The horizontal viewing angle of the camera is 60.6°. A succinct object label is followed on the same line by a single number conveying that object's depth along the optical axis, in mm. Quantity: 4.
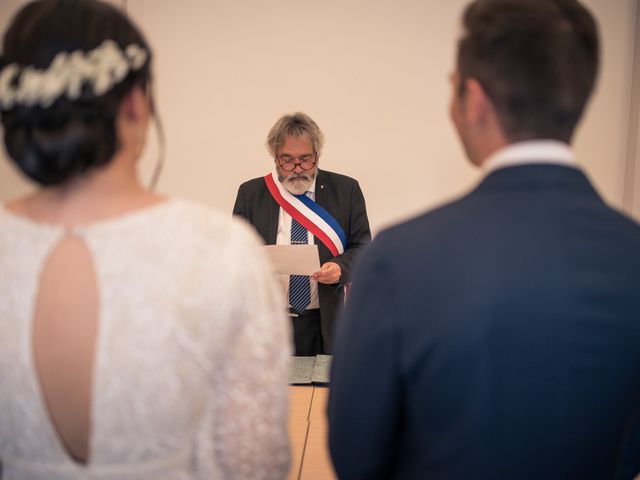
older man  2461
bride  676
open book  1746
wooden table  1271
